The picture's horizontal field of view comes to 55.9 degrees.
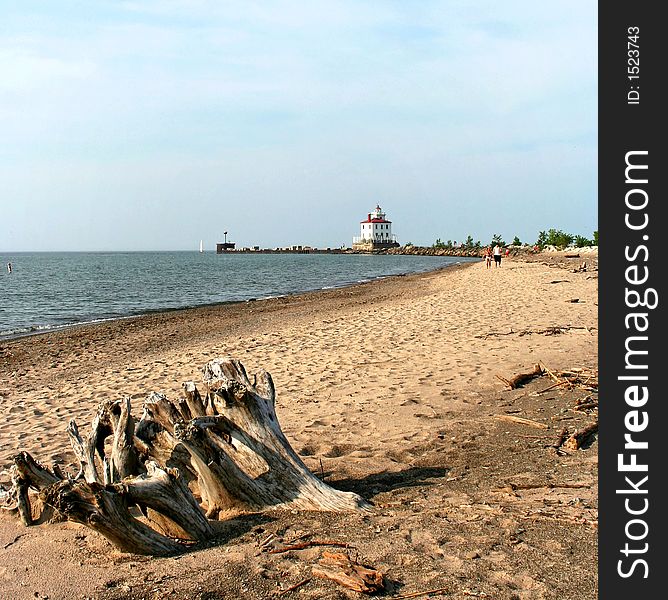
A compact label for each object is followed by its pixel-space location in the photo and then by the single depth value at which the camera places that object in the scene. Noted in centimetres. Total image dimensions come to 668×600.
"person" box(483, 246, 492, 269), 4441
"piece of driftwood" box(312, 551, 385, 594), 341
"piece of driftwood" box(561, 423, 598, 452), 582
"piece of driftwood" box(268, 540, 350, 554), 388
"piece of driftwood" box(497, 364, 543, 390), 838
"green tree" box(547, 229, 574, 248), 7312
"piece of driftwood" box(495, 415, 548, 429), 658
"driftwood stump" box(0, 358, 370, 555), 405
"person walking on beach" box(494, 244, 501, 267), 4344
